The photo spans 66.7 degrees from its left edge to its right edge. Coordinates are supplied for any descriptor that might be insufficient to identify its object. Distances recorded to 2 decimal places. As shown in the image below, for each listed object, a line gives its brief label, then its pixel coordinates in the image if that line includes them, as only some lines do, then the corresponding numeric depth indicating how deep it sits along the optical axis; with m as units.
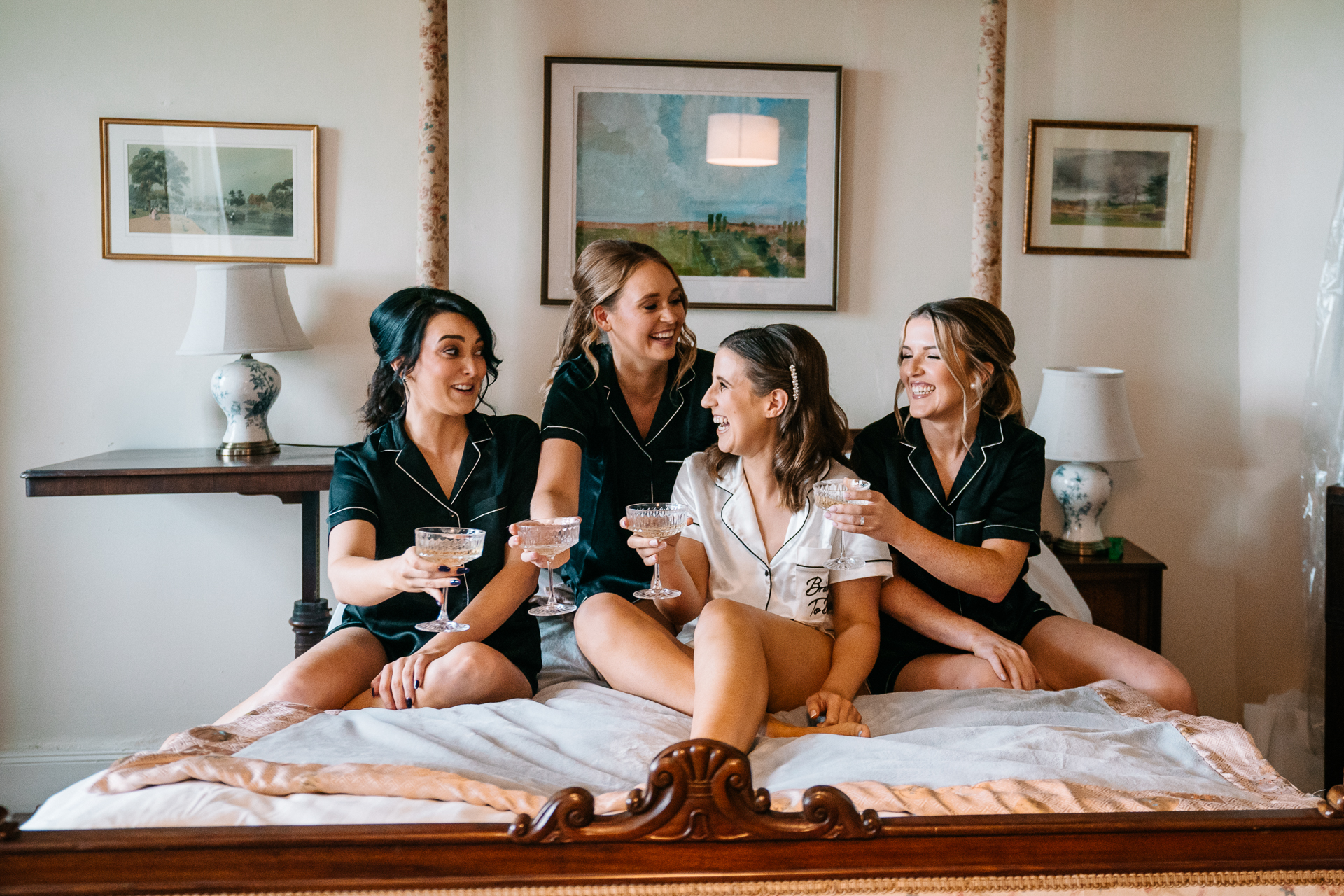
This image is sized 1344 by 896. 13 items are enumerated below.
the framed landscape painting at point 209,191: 3.20
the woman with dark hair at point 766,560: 2.02
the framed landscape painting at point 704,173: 3.28
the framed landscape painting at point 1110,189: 3.39
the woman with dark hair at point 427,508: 2.09
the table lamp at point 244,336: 2.97
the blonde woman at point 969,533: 2.17
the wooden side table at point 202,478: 2.79
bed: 1.29
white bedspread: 1.44
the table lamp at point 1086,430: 3.07
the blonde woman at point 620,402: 2.45
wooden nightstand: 3.10
